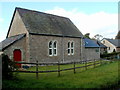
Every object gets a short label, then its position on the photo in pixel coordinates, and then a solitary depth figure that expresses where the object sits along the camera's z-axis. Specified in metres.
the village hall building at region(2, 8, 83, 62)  14.20
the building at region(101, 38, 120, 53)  43.04
